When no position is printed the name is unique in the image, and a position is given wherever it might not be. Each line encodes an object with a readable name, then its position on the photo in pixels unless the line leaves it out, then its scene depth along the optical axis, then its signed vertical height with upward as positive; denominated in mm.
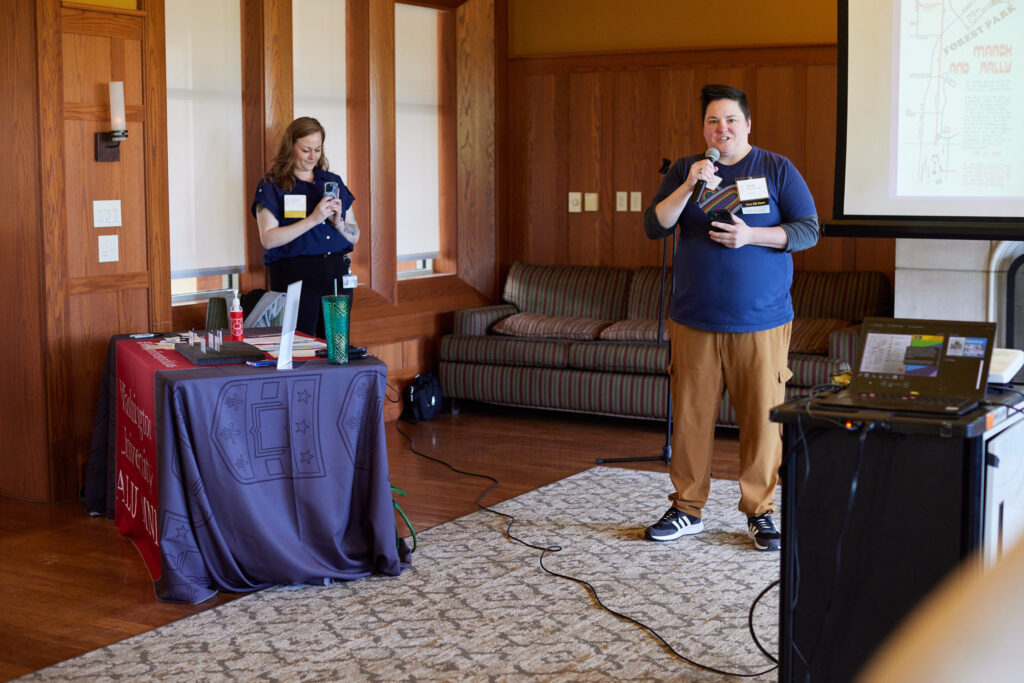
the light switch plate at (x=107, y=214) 5000 +62
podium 2404 -642
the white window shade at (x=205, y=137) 5691 +469
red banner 3904 -795
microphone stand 5731 -1169
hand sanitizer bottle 4445 -381
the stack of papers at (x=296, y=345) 4078 -450
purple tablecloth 3549 -816
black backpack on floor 6891 -1056
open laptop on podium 2521 -319
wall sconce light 4898 +436
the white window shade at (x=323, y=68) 6375 +923
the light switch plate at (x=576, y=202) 7773 +178
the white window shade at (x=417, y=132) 7230 +633
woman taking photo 5387 +37
